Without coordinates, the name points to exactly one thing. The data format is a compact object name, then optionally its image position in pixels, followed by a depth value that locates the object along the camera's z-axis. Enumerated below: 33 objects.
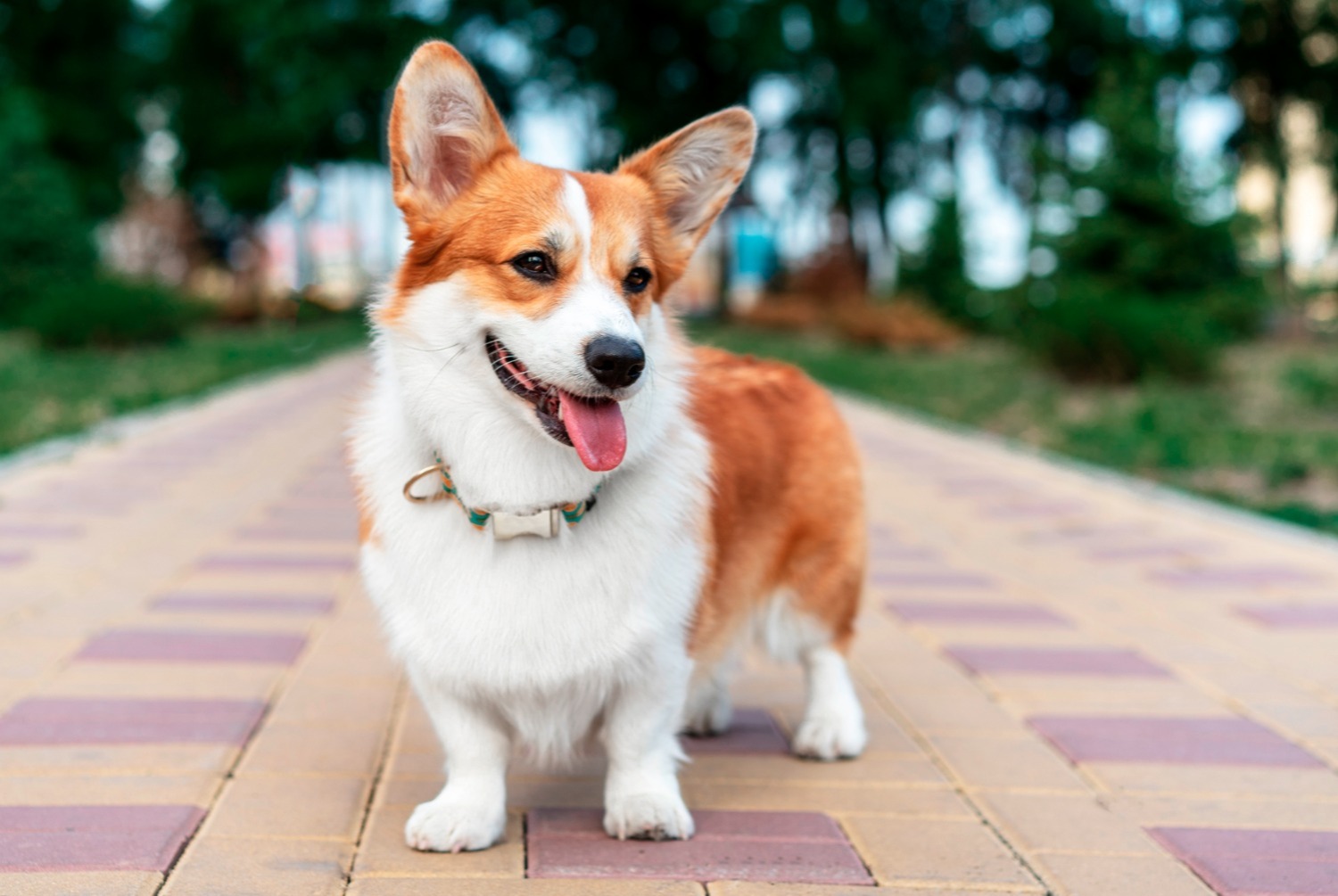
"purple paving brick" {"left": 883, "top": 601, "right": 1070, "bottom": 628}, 4.67
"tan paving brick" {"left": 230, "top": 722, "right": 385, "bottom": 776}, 3.02
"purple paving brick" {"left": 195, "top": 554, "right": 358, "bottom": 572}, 5.15
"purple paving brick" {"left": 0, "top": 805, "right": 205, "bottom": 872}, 2.41
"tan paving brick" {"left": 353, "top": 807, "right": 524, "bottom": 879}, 2.48
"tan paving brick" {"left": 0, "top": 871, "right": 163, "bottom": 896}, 2.28
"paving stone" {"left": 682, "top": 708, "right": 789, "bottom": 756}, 3.32
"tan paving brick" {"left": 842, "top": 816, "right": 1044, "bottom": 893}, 2.49
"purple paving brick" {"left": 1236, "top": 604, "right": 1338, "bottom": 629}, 4.62
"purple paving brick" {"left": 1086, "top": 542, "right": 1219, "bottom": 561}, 5.79
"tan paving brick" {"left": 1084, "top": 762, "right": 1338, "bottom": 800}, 3.03
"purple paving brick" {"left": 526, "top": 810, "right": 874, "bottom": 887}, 2.50
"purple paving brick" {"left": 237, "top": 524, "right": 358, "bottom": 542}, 5.74
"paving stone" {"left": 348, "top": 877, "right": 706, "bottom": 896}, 2.39
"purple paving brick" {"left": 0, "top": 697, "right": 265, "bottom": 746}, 3.13
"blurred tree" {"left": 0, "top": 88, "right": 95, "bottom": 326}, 21.81
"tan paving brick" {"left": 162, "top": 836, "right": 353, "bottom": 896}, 2.35
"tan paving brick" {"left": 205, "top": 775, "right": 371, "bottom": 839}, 2.64
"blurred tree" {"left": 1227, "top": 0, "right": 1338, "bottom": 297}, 28.42
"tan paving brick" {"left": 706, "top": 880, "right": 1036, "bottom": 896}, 2.41
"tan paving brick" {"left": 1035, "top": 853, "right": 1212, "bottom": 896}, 2.46
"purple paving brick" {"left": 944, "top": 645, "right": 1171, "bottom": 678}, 4.02
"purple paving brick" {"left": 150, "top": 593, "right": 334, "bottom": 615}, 4.46
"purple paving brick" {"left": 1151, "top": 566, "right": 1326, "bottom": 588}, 5.24
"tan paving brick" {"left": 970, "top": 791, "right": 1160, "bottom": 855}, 2.69
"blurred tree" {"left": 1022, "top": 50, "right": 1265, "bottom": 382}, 13.59
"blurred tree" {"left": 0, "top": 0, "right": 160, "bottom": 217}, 32.84
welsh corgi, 2.55
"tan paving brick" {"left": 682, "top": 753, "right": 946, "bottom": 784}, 3.09
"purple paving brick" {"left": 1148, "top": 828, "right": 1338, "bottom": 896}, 2.48
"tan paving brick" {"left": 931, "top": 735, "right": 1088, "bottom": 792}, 3.06
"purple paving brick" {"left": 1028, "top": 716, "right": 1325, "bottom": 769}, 3.25
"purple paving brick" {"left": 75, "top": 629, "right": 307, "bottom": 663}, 3.83
